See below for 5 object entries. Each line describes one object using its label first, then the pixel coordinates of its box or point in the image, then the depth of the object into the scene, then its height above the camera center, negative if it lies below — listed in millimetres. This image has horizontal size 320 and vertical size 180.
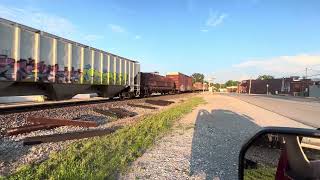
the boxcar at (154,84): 14659 +378
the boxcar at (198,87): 37318 +372
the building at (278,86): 48949 +1405
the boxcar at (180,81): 23340 +1197
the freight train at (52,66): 5927 +943
